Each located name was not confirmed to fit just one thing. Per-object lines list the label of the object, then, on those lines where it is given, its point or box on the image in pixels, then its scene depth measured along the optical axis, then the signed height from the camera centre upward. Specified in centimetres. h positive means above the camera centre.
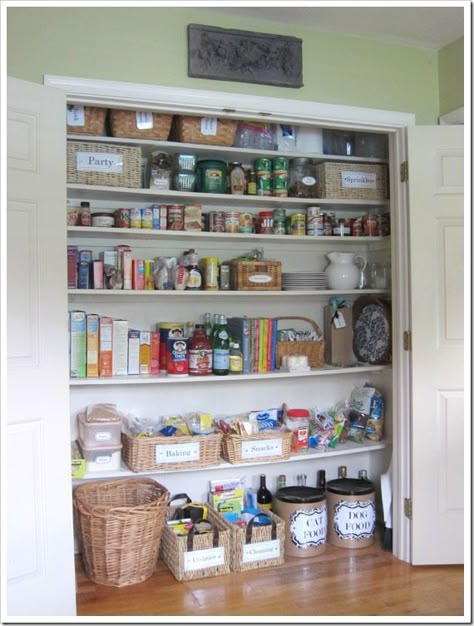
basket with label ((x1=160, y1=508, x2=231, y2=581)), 281 -119
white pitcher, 346 +15
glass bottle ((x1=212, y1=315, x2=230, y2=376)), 313 -26
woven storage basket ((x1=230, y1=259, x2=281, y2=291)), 323 +13
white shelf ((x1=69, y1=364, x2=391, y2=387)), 292 -40
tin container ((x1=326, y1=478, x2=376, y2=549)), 322 -117
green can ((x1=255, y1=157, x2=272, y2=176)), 330 +74
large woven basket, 272 -109
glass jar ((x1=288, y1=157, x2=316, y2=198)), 340 +68
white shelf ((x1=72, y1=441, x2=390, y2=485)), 294 -84
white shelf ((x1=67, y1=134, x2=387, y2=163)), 296 +78
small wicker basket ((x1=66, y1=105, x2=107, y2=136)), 286 +84
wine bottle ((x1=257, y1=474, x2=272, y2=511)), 332 -109
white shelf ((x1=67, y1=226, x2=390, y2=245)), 297 +34
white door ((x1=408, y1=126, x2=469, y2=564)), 296 -17
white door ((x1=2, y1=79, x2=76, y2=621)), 231 -25
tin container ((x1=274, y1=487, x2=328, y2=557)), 312 -116
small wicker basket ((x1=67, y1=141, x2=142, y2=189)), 289 +65
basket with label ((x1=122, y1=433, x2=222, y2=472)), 294 -75
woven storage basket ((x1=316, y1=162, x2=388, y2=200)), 338 +66
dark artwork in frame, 267 +110
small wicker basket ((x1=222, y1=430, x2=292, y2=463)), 308 -76
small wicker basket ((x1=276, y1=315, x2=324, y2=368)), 336 -29
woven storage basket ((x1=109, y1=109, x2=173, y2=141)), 293 +85
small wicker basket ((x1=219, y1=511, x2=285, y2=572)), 291 -119
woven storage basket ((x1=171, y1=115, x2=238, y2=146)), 300 +85
